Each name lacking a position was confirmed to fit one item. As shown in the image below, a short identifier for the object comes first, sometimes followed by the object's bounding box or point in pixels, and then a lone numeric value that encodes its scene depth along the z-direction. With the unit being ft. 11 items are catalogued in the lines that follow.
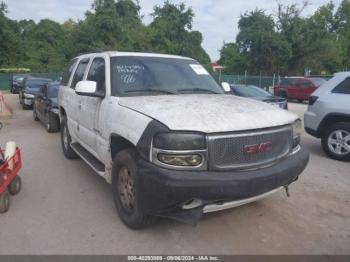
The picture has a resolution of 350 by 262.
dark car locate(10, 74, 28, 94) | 94.24
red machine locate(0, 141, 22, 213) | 13.26
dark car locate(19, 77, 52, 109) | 52.03
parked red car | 70.90
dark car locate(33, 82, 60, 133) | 31.30
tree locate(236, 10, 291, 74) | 133.08
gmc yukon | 9.57
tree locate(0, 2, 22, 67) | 142.92
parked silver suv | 21.09
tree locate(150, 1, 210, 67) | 152.97
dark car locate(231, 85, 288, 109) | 33.12
